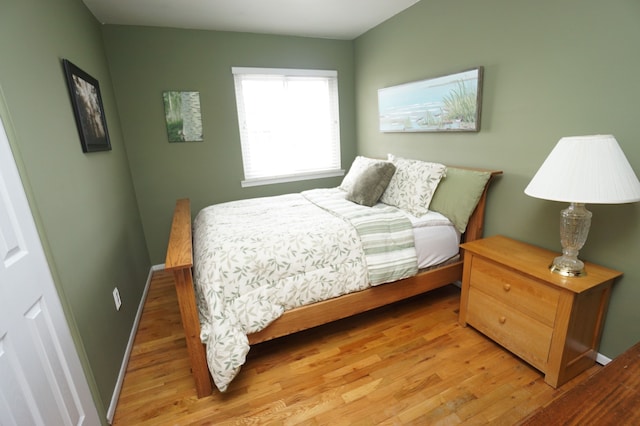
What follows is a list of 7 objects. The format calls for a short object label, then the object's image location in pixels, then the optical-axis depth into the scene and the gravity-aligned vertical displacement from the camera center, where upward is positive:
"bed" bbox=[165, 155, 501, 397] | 1.59 -0.74
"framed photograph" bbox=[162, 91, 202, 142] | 3.02 +0.26
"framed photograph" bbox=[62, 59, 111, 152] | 1.78 +0.25
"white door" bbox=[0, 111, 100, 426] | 0.91 -0.62
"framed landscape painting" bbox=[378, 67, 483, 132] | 2.27 +0.20
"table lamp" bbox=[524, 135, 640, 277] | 1.31 -0.28
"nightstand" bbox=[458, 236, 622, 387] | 1.50 -1.00
